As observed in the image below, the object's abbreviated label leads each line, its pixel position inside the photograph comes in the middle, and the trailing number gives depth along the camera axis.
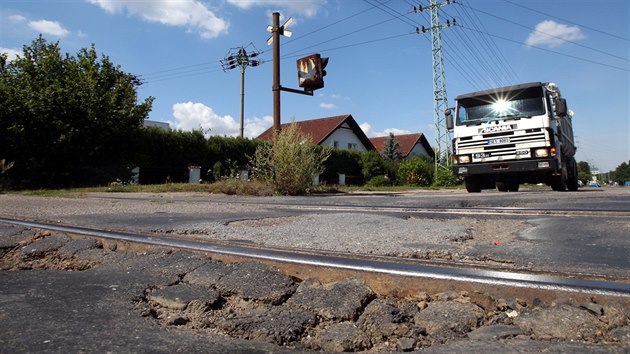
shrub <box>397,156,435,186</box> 29.08
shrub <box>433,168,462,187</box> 27.92
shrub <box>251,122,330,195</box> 11.92
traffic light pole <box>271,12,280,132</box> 14.27
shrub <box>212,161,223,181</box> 19.53
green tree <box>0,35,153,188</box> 17.44
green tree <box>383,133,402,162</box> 43.41
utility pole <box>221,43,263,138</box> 40.09
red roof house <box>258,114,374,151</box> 38.75
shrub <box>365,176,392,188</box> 27.90
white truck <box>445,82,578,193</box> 10.57
